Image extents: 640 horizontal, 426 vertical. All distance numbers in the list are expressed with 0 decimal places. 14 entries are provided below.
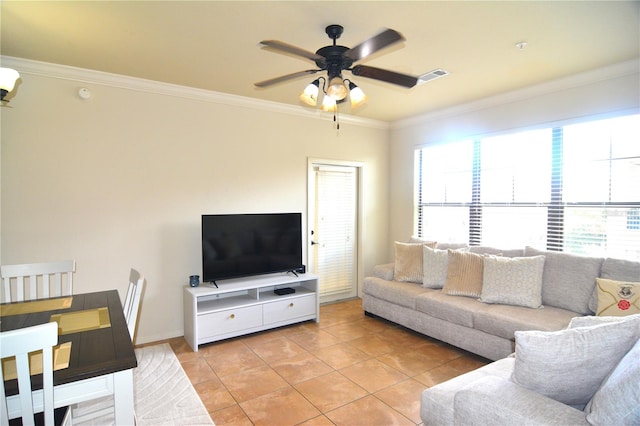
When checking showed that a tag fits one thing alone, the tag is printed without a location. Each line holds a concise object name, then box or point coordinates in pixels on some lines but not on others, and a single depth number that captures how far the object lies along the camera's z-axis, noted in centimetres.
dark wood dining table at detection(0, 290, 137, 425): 141
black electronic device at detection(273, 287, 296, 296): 423
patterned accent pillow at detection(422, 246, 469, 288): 399
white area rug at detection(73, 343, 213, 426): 239
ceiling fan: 196
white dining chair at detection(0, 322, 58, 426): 119
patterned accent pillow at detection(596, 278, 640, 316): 268
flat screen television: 376
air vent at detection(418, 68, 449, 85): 339
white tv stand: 360
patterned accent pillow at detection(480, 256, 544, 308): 328
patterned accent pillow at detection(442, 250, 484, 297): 362
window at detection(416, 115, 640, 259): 330
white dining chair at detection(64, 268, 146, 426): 187
